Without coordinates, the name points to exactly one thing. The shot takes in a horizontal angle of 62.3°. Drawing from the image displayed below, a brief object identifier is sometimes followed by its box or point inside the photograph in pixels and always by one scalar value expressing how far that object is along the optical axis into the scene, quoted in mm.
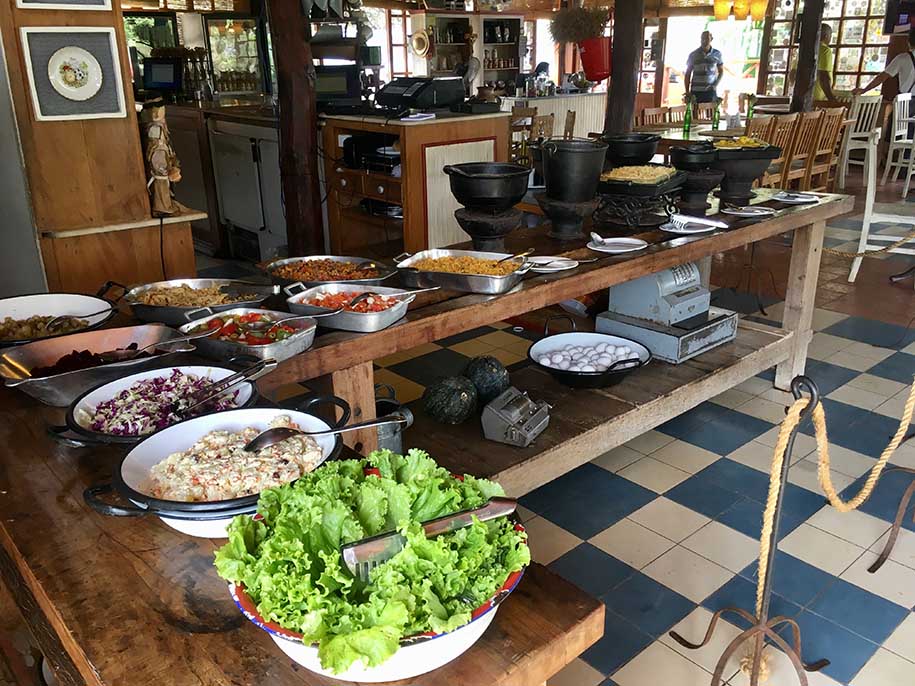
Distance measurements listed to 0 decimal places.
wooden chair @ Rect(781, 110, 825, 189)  7043
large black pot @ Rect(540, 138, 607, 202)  2785
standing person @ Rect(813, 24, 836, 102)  9391
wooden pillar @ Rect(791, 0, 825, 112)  8758
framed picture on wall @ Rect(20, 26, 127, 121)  3213
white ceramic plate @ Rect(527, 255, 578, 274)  2564
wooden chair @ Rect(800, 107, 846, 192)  7383
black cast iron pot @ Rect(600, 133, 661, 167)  3352
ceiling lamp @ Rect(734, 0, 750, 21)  7137
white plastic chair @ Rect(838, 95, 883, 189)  8719
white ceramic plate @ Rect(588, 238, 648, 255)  2807
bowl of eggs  3059
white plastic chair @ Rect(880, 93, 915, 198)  8570
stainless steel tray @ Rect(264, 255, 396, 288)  2261
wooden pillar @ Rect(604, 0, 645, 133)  7055
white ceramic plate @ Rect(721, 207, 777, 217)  3297
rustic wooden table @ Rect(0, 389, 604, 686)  962
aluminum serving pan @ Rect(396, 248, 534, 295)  2328
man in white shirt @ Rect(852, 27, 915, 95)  9359
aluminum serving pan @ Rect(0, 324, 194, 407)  1616
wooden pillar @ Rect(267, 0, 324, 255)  5297
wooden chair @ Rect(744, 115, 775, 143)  6535
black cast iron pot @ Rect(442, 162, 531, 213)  2596
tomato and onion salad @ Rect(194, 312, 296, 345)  1842
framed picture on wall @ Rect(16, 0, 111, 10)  3137
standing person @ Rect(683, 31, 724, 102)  9734
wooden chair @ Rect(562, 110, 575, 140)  6898
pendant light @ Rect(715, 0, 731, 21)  7352
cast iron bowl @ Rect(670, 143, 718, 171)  3293
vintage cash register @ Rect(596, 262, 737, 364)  3379
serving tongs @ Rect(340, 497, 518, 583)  943
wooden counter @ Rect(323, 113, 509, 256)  5230
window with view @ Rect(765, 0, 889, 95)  10742
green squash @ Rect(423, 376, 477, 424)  2803
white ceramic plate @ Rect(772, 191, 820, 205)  3557
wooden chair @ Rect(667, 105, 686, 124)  8148
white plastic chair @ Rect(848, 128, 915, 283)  5176
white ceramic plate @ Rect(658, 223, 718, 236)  3057
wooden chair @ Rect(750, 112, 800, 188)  6703
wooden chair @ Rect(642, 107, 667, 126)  7957
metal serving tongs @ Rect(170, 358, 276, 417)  1491
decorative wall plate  3262
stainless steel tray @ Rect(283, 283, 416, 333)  2039
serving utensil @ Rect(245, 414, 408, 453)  1273
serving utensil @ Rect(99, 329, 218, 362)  1708
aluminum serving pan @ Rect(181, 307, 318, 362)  1772
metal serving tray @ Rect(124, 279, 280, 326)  1979
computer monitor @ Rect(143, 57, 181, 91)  7379
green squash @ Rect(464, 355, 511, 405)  2930
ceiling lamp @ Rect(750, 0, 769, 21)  7074
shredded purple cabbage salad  1426
